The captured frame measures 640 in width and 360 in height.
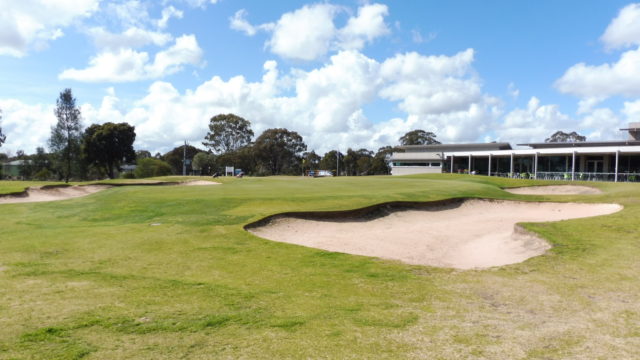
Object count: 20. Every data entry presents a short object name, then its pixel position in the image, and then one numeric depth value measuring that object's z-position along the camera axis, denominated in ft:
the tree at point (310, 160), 331.36
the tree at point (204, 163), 297.53
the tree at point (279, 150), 307.58
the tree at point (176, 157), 350.43
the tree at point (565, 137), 350.64
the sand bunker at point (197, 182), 130.99
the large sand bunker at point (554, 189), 105.40
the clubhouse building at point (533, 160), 159.33
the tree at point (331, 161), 322.96
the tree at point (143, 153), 432.33
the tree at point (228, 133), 331.16
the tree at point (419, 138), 346.95
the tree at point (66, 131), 220.84
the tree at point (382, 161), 311.47
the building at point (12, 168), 302.33
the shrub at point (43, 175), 262.06
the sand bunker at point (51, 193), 95.80
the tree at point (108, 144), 244.63
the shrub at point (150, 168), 224.53
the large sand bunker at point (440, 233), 37.86
